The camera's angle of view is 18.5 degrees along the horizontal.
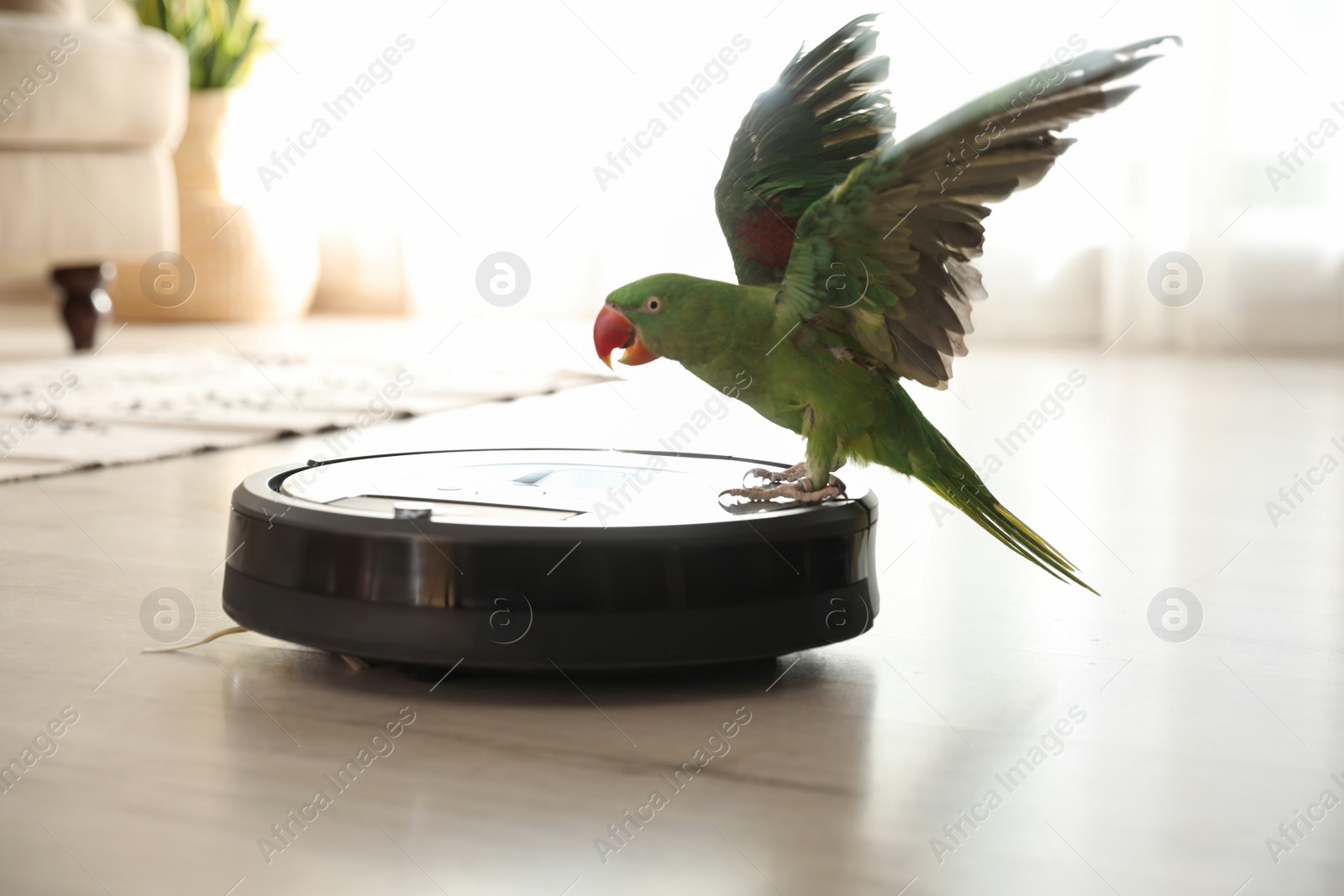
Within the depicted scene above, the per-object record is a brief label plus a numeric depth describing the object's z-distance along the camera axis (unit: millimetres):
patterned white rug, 3093
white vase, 6692
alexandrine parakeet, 2039
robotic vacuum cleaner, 2041
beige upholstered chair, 4316
